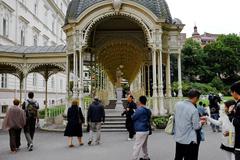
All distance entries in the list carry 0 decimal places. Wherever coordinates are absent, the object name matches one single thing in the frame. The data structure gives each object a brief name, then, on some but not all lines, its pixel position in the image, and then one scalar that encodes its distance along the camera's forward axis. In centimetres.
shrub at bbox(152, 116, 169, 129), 1673
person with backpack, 1170
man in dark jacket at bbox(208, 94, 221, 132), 1693
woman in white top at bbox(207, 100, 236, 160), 582
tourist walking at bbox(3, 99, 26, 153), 1096
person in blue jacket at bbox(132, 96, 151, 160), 846
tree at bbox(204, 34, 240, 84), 6950
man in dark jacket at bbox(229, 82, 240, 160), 472
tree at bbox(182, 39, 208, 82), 6756
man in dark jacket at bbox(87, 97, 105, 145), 1234
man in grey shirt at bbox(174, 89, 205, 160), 638
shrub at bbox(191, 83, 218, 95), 5539
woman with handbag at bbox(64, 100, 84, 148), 1178
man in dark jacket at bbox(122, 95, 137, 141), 1383
